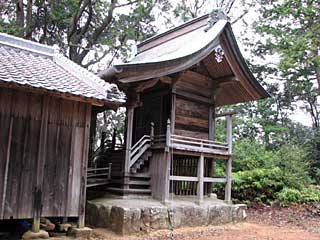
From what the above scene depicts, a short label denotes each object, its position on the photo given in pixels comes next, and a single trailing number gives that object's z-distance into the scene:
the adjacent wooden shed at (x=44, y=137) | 7.02
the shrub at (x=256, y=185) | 15.41
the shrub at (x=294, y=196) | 14.96
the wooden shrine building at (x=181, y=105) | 10.48
